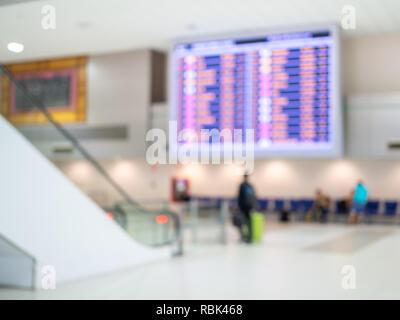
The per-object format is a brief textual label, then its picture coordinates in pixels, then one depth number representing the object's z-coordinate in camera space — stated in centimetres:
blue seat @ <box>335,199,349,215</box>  1942
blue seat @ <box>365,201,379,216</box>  1908
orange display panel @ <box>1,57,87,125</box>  2247
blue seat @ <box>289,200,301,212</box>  2042
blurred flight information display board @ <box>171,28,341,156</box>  1560
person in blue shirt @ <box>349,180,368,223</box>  1862
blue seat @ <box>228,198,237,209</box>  2092
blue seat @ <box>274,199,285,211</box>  2065
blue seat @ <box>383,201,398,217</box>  1888
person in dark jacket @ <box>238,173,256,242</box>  1308
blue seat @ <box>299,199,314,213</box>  2027
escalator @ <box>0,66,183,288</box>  765
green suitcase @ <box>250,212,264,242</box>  1336
